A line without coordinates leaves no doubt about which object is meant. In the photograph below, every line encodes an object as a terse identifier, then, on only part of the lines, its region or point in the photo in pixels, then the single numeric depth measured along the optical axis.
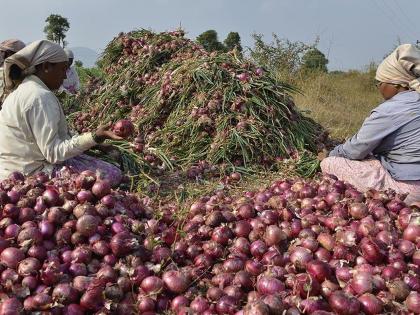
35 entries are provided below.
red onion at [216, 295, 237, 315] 1.56
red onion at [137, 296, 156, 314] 1.60
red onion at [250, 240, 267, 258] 1.89
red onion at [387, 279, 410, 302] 1.58
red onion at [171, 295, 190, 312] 1.61
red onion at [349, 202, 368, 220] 2.09
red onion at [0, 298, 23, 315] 1.45
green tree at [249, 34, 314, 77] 9.80
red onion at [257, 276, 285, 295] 1.60
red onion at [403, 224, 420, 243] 1.88
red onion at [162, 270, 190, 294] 1.67
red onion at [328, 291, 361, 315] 1.49
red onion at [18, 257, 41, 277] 1.64
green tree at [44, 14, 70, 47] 36.84
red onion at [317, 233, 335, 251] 1.88
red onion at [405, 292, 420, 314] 1.53
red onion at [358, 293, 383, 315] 1.50
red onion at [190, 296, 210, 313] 1.58
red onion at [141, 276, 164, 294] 1.65
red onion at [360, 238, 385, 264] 1.77
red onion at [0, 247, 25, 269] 1.67
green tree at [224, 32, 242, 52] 27.08
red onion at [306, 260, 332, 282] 1.67
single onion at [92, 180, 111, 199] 2.06
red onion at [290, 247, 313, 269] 1.75
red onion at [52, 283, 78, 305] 1.55
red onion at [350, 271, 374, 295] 1.59
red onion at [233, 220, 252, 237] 2.04
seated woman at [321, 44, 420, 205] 2.92
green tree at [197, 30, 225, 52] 25.16
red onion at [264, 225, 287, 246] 1.93
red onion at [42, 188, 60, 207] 2.01
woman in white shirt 2.78
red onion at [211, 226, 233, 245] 1.99
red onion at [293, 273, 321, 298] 1.58
